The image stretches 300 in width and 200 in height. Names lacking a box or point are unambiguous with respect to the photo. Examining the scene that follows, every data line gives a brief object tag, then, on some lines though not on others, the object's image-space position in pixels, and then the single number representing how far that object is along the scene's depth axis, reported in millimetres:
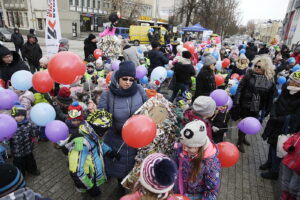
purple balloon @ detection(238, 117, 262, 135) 3400
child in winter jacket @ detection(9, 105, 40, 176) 3179
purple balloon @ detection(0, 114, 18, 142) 2696
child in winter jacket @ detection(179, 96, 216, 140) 2615
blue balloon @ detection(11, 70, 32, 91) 3941
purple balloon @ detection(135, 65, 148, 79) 5855
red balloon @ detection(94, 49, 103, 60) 7582
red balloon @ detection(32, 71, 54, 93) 3812
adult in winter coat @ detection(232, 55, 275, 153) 4090
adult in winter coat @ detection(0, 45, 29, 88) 4590
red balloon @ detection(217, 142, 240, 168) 2645
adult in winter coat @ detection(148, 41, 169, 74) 7055
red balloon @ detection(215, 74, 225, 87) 5715
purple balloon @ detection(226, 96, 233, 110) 4234
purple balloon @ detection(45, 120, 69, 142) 3107
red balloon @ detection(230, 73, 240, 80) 6466
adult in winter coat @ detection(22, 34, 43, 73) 7645
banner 5875
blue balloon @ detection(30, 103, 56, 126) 3348
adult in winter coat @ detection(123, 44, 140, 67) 6895
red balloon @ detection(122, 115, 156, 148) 2250
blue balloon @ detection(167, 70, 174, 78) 7172
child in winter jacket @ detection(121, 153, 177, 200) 1444
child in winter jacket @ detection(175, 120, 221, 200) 1986
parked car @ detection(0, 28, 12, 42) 19344
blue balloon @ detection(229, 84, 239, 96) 5282
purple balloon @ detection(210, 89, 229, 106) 3679
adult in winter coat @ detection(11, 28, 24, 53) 10508
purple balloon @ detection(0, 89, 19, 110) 3424
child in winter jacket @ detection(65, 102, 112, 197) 2502
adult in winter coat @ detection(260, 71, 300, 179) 3344
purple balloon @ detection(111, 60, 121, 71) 6168
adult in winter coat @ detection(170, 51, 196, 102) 5582
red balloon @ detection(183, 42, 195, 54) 8875
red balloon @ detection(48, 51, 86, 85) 2865
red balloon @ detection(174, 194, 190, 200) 1702
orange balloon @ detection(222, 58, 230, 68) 8261
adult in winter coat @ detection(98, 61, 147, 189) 2764
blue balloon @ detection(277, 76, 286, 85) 6665
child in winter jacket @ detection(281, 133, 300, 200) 2703
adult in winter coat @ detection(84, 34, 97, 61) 8617
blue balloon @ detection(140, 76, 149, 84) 6171
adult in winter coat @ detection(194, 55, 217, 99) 4562
